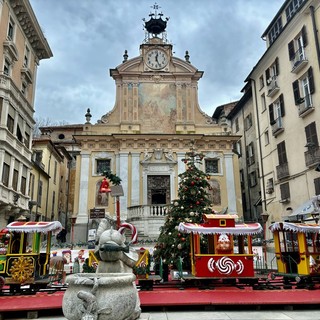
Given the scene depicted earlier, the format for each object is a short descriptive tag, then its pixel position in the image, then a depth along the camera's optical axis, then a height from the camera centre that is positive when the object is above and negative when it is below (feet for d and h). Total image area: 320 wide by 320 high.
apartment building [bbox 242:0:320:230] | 69.67 +33.15
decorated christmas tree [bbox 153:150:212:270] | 43.29 +4.63
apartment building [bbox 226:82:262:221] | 109.50 +31.81
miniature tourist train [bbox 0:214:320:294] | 34.40 -1.14
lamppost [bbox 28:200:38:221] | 95.75 +13.62
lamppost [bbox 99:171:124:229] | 44.61 +8.62
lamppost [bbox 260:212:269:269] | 76.26 +6.99
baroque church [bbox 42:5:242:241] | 98.99 +33.00
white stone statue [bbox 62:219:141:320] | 17.62 -2.51
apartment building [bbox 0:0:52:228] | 77.61 +37.65
